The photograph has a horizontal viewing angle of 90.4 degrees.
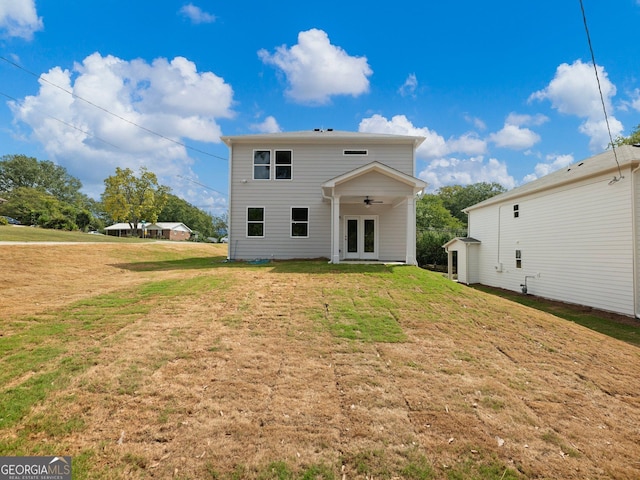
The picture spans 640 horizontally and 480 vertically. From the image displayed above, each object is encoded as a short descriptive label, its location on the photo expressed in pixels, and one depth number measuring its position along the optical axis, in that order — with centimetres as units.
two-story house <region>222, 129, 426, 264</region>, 1462
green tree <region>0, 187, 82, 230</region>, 3366
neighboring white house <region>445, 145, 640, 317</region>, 1044
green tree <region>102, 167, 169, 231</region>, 4478
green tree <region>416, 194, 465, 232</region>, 3988
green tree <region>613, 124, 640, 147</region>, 2582
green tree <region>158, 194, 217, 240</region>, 7038
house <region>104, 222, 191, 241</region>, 5675
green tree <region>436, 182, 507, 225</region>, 5631
